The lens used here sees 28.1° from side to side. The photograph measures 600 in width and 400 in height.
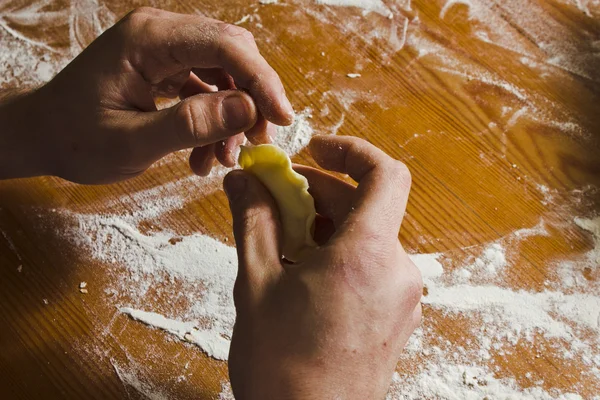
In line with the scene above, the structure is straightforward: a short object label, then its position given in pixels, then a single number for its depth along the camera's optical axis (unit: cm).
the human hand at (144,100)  58
